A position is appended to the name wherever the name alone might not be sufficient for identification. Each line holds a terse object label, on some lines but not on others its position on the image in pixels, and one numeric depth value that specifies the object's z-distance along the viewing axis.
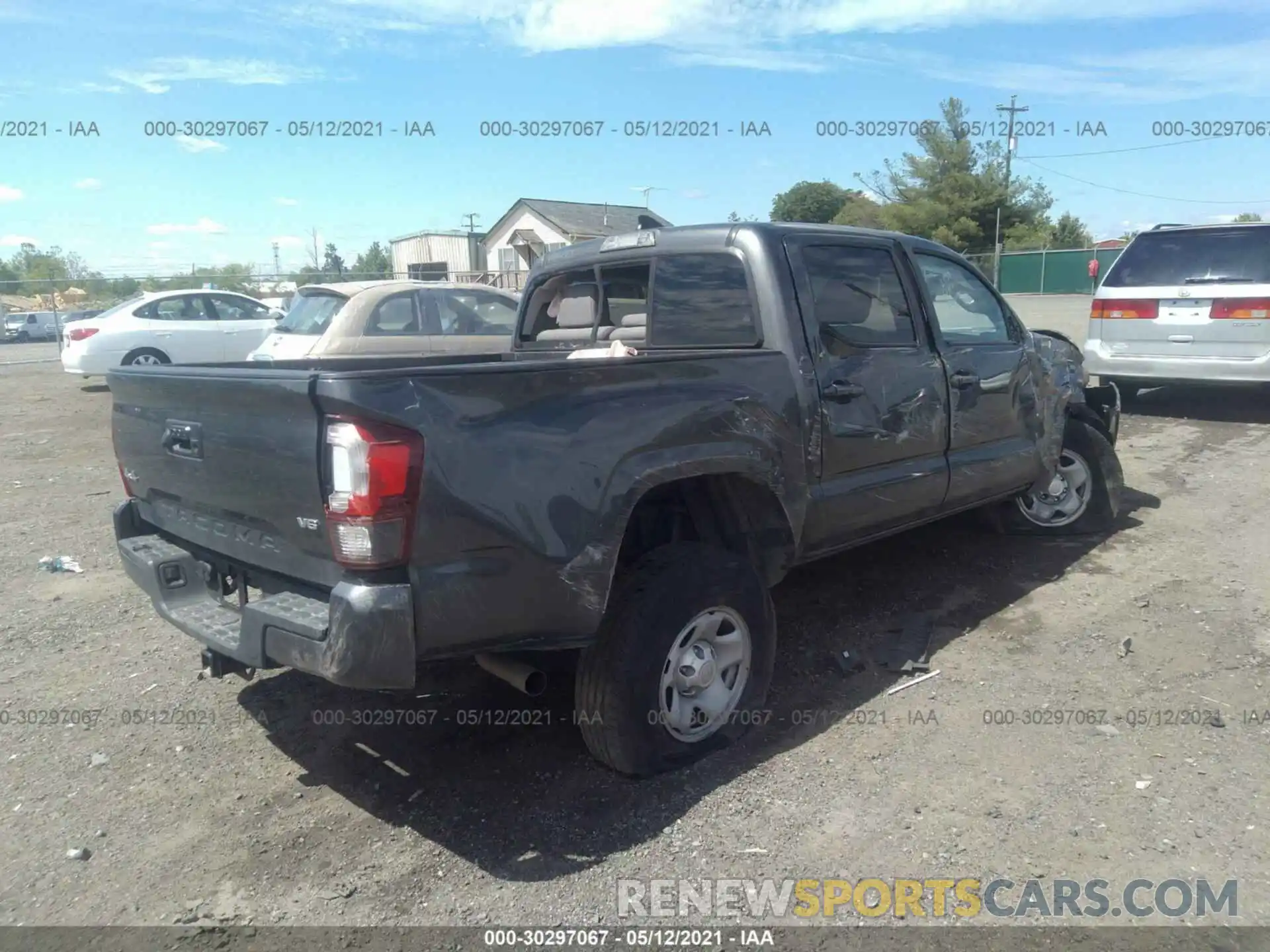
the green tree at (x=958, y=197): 45.66
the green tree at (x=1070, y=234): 52.31
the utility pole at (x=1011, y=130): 47.19
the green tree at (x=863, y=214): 46.97
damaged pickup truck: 2.57
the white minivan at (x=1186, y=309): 8.71
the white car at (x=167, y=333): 13.73
